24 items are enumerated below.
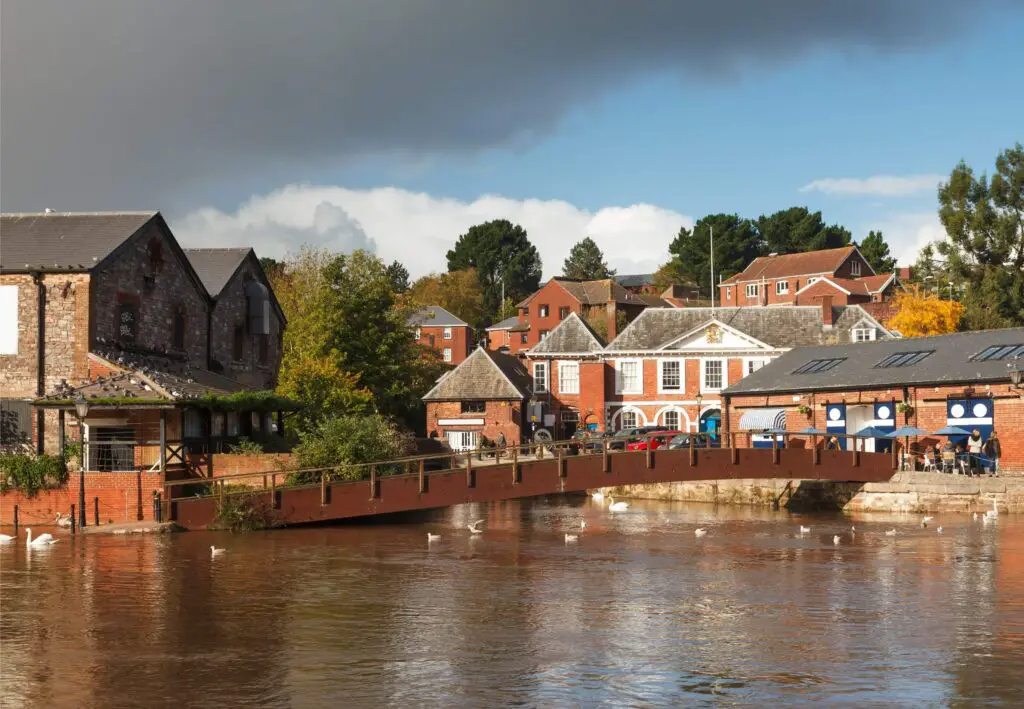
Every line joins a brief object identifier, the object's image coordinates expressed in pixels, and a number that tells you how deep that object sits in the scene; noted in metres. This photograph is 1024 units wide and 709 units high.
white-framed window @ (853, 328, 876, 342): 69.69
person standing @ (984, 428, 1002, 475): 42.43
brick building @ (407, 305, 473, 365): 113.75
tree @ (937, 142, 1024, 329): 76.50
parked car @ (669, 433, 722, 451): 52.91
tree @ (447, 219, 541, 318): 142.25
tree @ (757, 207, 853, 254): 138.38
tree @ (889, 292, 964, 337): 75.12
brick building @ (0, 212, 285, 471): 36.89
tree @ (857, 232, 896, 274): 130.62
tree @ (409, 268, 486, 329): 126.69
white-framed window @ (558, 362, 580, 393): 73.12
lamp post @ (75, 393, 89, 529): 32.16
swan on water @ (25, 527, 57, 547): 31.33
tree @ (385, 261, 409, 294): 147.38
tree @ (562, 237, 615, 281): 156.00
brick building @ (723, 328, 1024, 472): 42.91
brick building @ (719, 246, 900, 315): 110.75
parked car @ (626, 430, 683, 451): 54.73
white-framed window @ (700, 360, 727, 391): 70.31
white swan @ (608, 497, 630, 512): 45.24
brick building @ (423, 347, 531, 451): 70.69
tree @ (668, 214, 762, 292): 134.50
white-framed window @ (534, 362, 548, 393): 74.25
